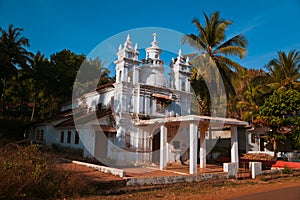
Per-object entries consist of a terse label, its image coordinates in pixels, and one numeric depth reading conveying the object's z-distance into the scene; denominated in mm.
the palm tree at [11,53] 24364
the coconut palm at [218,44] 23969
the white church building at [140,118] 18156
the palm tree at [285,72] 27144
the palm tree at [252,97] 25328
